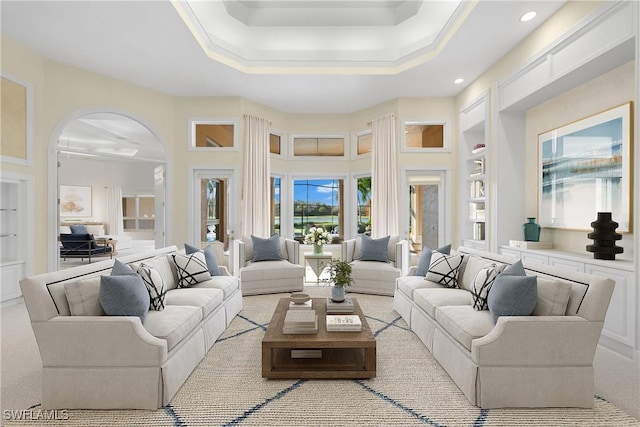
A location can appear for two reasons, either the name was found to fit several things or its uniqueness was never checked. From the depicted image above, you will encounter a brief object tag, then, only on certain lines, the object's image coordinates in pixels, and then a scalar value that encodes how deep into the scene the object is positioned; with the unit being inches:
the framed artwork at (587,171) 124.8
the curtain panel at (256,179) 237.6
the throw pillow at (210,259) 156.6
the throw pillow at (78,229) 355.3
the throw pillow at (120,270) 100.1
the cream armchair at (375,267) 192.9
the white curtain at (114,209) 414.6
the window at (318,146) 271.0
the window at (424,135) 243.9
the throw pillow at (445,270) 139.9
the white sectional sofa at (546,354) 81.4
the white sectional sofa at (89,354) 80.9
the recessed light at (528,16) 139.9
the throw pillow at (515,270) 97.4
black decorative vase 119.6
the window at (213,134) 238.4
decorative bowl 123.6
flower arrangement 219.5
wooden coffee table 94.3
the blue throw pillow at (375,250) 208.4
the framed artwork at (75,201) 396.2
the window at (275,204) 264.2
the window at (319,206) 271.7
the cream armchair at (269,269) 194.2
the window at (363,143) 264.5
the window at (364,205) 264.4
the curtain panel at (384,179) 238.5
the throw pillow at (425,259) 156.5
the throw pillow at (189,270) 138.8
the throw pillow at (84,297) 84.5
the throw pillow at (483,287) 105.5
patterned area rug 78.0
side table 218.1
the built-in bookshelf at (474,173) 205.2
